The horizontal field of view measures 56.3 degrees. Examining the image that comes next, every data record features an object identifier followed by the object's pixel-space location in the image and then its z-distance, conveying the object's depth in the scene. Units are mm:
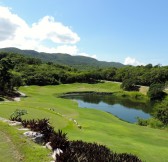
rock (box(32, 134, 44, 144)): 8626
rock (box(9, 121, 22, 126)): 10546
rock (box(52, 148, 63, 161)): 7049
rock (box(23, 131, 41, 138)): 8824
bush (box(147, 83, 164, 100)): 62979
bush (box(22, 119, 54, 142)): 8807
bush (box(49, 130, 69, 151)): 7852
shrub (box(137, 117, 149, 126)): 27871
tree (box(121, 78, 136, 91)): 76886
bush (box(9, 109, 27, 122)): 14202
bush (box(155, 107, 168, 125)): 28820
